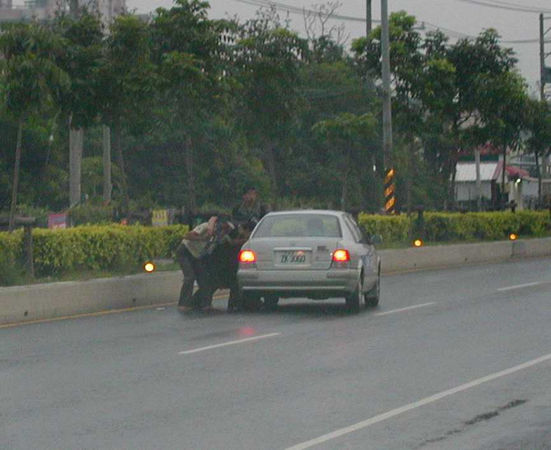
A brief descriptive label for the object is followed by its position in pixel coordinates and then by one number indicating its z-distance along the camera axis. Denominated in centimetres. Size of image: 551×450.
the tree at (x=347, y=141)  4263
